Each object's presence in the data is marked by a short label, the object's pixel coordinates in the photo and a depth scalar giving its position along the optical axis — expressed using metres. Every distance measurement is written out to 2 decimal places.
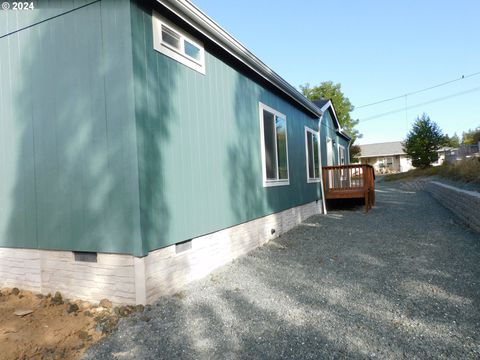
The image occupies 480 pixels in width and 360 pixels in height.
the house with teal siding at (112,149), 3.14
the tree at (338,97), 34.84
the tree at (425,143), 23.16
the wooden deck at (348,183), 9.27
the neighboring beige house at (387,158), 42.25
